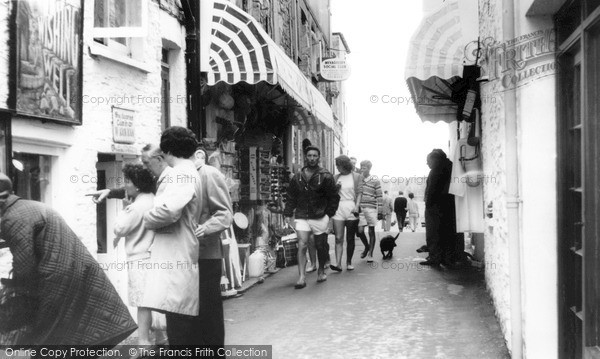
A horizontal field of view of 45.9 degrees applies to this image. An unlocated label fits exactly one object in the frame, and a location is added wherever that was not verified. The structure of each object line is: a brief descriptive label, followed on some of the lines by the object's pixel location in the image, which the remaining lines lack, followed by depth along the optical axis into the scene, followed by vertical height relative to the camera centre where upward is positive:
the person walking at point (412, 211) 25.55 -1.29
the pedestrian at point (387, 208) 20.75 -0.97
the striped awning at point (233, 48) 10.18 +1.89
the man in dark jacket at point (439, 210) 11.48 -0.57
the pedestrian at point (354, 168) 12.48 +0.16
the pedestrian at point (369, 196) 12.62 -0.35
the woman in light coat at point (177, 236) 4.92 -0.41
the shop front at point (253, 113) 10.22 +1.27
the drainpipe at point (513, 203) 5.38 -0.22
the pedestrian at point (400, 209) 24.83 -1.16
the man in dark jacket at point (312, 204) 10.00 -0.38
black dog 13.16 -1.28
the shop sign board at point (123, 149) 7.34 +0.33
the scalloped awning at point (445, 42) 9.14 +1.75
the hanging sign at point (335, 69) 20.59 +3.15
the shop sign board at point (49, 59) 5.54 +1.03
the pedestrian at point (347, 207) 11.20 -0.48
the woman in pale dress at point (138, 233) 5.79 -0.44
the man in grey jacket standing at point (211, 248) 5.26 -0.54
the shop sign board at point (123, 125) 7.38 +0.58
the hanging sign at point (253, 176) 12.86 +0.04
